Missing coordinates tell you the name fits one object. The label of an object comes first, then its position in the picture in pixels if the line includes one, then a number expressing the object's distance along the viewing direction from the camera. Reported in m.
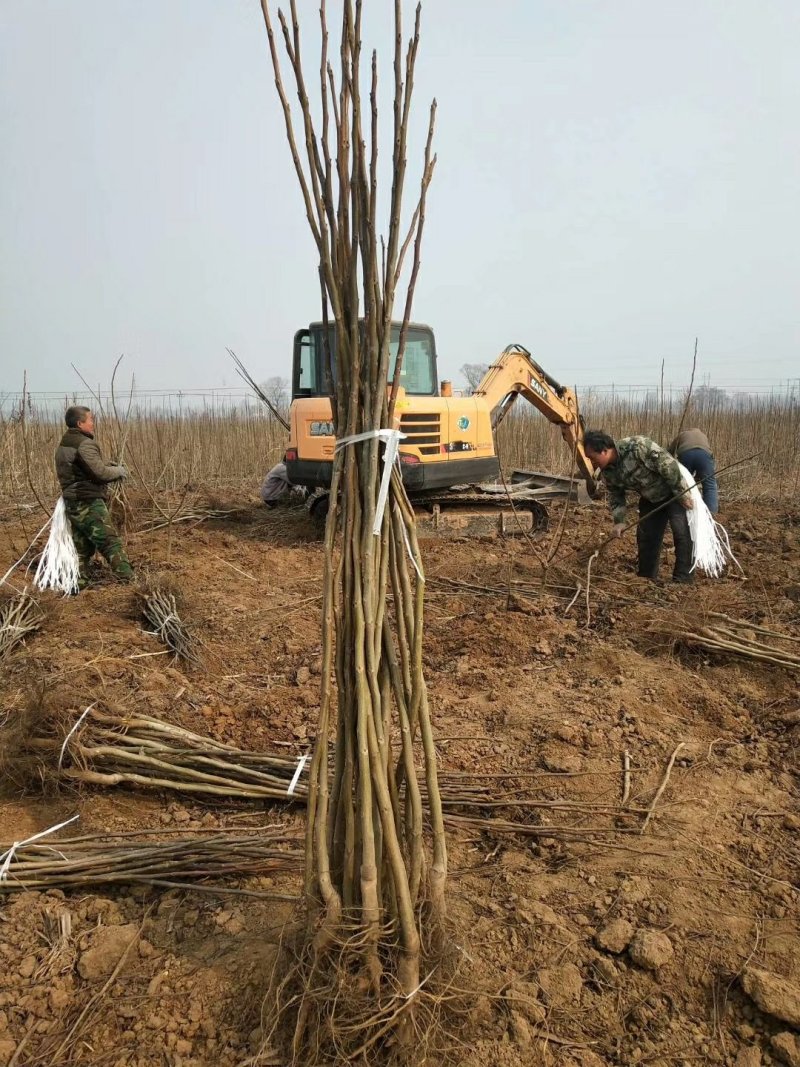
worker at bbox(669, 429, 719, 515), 6.23
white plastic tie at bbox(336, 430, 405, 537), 1.61
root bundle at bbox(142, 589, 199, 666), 4.29
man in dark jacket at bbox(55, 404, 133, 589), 5.67
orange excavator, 7.20
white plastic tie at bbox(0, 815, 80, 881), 2.19
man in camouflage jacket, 5.30
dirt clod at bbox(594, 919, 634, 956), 1.98
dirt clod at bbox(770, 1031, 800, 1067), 1.67
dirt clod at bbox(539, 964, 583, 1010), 1.82
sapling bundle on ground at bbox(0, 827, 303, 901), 2.20
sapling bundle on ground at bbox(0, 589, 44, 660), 4.10
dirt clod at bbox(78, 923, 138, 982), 1.92
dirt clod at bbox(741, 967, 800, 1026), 1.75
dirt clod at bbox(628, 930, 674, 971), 1.91
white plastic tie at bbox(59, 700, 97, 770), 2.59
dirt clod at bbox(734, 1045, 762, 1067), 1.67
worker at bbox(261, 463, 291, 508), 9.38
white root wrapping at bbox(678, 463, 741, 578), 5.32
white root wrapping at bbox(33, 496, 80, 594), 5.55
